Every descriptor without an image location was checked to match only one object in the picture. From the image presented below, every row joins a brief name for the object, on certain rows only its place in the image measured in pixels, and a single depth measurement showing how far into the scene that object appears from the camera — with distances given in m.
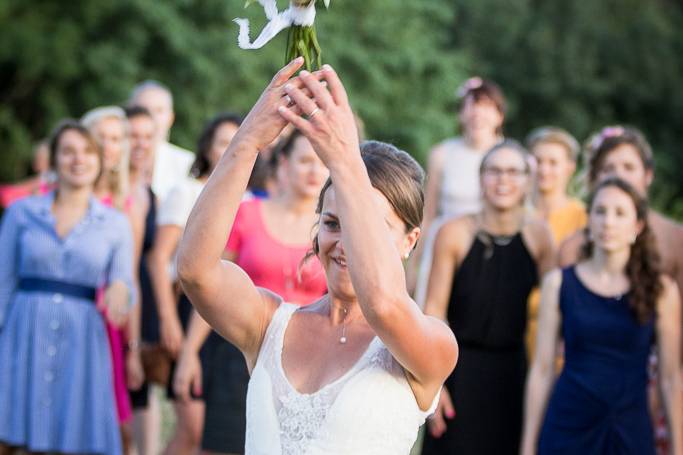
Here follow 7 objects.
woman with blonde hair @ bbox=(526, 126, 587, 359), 16.23
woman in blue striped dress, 13.87
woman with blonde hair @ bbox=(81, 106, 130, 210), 15.59
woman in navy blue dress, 12.16
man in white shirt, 17.64
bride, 5.84
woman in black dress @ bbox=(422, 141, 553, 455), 13.34
